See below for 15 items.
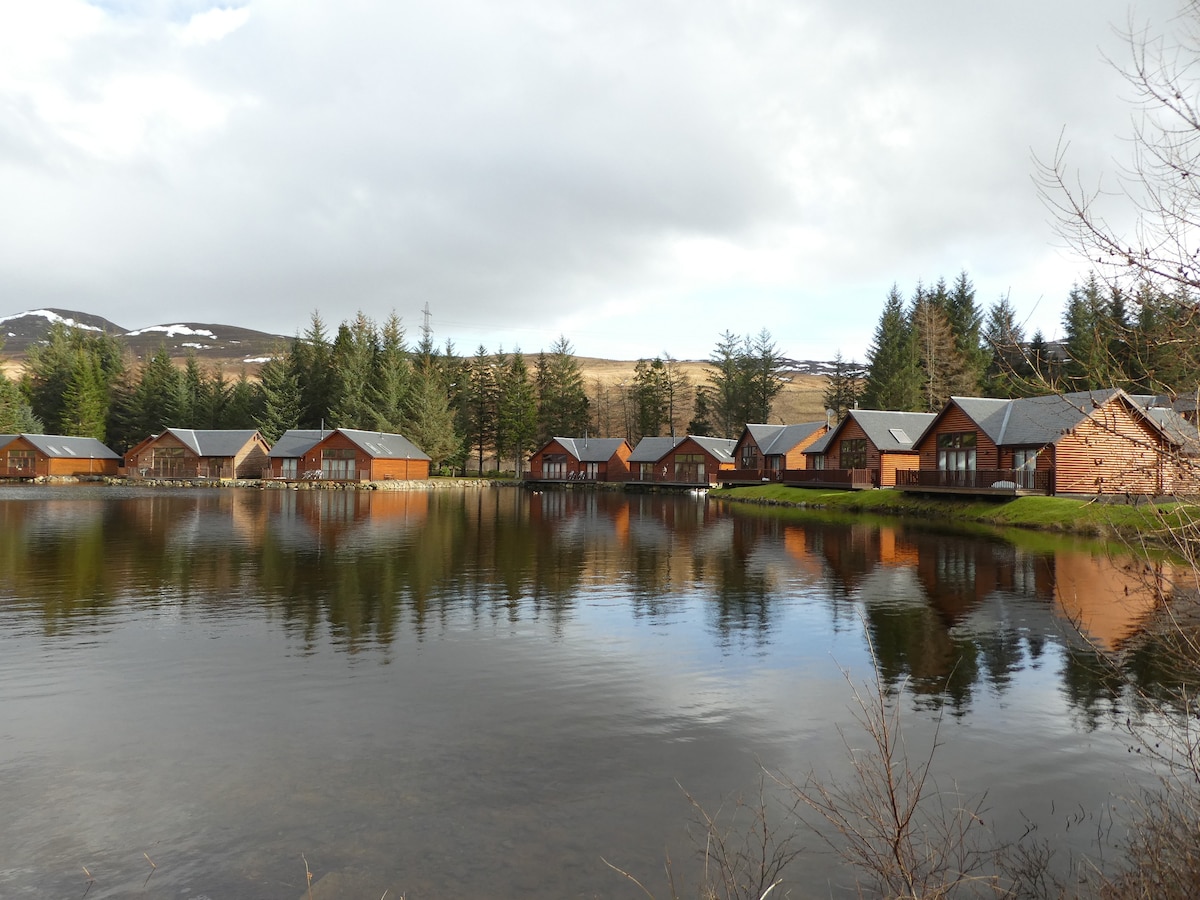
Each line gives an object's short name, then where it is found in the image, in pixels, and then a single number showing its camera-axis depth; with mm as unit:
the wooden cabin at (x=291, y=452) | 85812
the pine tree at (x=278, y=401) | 100062
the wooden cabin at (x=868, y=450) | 56094
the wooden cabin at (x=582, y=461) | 93125
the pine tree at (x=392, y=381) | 95875
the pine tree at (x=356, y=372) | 97438
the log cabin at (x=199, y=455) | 87375
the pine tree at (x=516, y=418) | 101688
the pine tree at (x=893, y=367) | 79125
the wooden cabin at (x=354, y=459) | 82750
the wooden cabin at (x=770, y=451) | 68438
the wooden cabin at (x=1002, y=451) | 39531
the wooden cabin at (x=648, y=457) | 89250
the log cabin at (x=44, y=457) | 90562
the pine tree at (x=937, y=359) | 78200
